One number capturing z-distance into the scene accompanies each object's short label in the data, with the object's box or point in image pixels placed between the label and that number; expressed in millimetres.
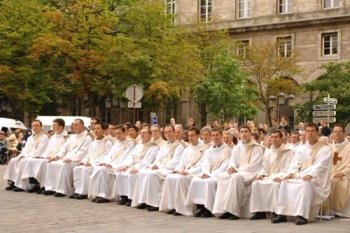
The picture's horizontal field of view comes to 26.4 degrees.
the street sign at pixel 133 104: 27806
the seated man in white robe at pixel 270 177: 14633
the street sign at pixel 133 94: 27812
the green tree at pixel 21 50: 45250
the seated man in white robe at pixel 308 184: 13914
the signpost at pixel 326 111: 31581
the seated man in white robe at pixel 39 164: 19844
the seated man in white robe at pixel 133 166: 17422
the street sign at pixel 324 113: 31581
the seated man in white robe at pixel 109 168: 17938
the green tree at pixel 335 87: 39938
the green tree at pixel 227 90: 41531
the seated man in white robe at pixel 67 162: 19141
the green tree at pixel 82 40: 43834
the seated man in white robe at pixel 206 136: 16398
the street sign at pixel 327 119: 31484
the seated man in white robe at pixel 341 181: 15211
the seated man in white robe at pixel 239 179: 14844
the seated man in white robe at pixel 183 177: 15680
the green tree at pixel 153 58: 42281
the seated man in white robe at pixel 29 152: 20359
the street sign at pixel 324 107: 31547
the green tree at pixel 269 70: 44688
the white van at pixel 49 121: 38822
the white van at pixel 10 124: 40534
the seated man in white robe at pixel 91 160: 18641
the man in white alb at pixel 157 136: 18031
